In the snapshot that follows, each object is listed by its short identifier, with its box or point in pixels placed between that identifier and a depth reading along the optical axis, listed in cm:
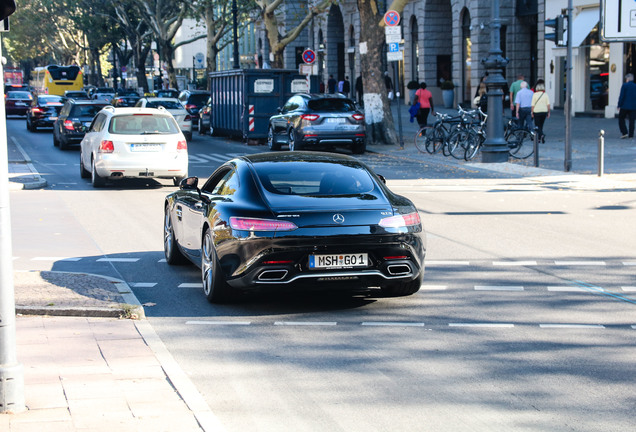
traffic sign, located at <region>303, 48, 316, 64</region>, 3661
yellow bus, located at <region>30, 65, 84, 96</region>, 7936
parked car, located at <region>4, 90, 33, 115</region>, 6116
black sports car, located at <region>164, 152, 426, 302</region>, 798
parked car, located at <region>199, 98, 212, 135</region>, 3894
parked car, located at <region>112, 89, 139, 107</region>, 4288
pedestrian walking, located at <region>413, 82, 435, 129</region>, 3372
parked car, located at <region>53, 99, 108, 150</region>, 3164
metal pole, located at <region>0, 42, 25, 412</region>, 521
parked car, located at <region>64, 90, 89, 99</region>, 5459
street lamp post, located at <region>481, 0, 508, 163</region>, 2367
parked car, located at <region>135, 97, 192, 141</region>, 3519
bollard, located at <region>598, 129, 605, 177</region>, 1912
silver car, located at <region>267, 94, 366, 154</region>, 2708
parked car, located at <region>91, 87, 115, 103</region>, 6291
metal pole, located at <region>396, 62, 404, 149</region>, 2923
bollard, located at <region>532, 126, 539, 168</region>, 2191
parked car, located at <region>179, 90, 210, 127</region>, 4291
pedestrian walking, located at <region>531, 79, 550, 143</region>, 2714
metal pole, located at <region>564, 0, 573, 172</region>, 2039
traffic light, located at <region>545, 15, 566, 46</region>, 2027
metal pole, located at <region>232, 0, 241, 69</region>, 4534
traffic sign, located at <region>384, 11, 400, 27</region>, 2820
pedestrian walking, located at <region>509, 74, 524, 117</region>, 3042
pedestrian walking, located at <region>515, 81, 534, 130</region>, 2723
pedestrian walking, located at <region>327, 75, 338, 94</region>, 5403
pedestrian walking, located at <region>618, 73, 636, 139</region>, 2694
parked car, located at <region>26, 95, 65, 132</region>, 4456
